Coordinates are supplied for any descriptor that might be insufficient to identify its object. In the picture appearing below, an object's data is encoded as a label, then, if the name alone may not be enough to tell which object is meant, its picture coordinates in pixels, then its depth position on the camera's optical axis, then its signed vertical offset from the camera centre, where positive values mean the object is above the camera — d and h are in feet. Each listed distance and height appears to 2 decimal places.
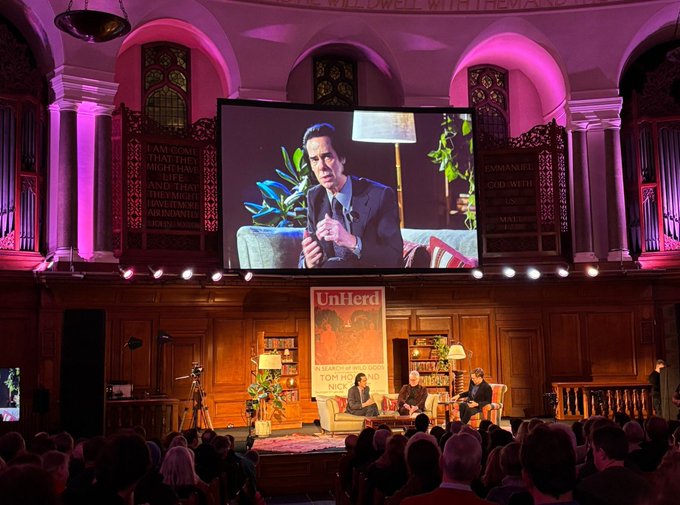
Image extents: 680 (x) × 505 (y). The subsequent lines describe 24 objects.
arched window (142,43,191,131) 52.60 +16.46
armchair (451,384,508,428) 42.75 -2.82
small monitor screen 42.09 -1.59
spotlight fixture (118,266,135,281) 44.01 +4.32
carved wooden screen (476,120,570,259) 51.90 +9.05
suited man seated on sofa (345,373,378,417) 43.06 -2.25
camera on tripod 42.57 -0.65
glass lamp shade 36.06 +13.82
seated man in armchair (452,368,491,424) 41.75 -2.14
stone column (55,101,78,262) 46.24 +9.46
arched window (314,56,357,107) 55.72 +17.39
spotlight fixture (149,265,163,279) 44.42 +4.34
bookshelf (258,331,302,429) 48.06 -0.51
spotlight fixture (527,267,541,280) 48.24 +4.27
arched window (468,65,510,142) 57.41 +16.71
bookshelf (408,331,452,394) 49.67 -0.45
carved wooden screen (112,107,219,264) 47.32 +9.03
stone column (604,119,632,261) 52.29 +9.18
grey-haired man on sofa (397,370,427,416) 43.16 -2.03
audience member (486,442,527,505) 13.91 -2.07
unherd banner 46.78 +0.88
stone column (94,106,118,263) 47.03 +9.47
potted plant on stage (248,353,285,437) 43.27 -1.76
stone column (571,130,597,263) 52.29 +9.00
